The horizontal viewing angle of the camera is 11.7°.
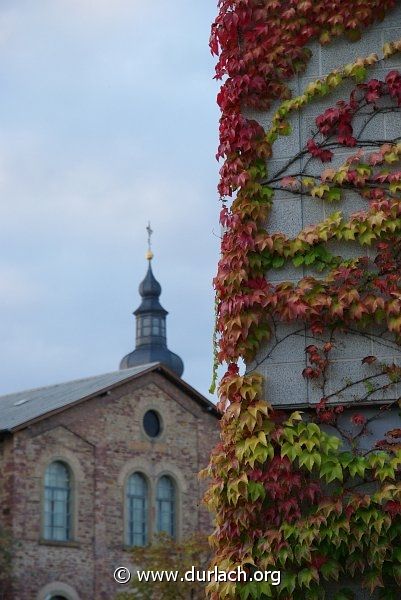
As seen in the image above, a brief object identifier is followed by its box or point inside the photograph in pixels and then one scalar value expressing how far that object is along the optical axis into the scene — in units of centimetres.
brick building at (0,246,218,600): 5235
